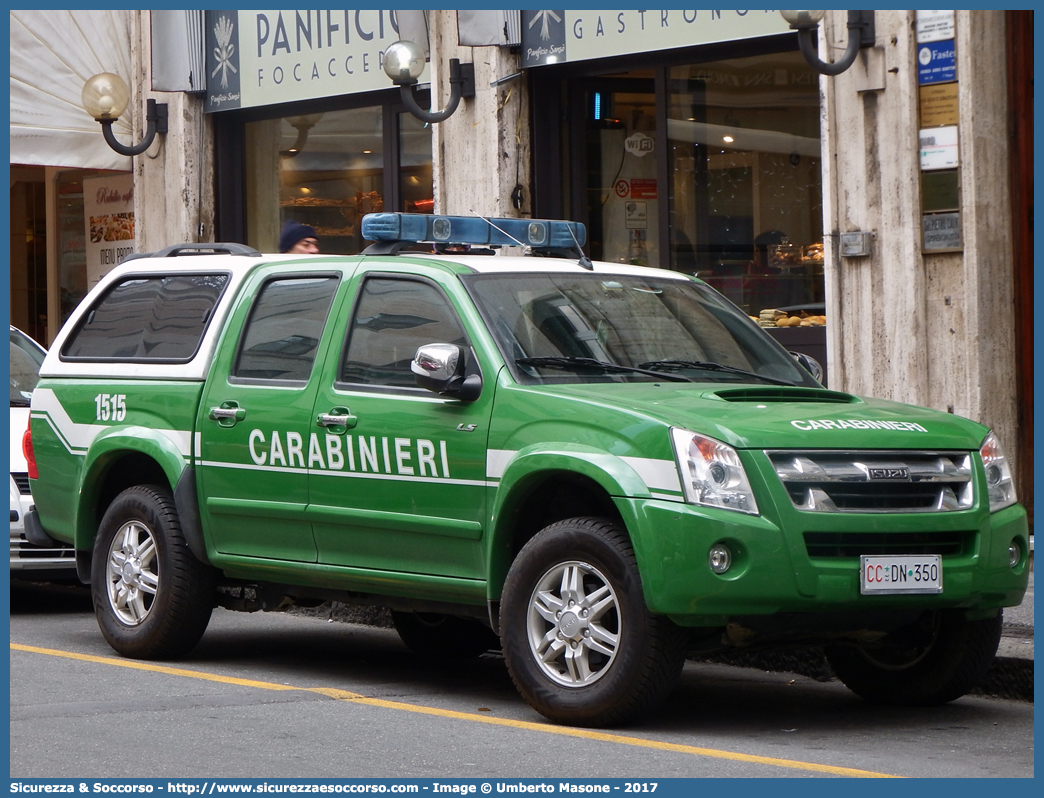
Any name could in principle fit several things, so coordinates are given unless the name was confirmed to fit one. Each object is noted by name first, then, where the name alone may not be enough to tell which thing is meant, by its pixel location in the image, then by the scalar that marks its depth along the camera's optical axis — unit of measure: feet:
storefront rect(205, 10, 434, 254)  49.67
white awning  53.78
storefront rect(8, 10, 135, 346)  53.88
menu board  59.62
